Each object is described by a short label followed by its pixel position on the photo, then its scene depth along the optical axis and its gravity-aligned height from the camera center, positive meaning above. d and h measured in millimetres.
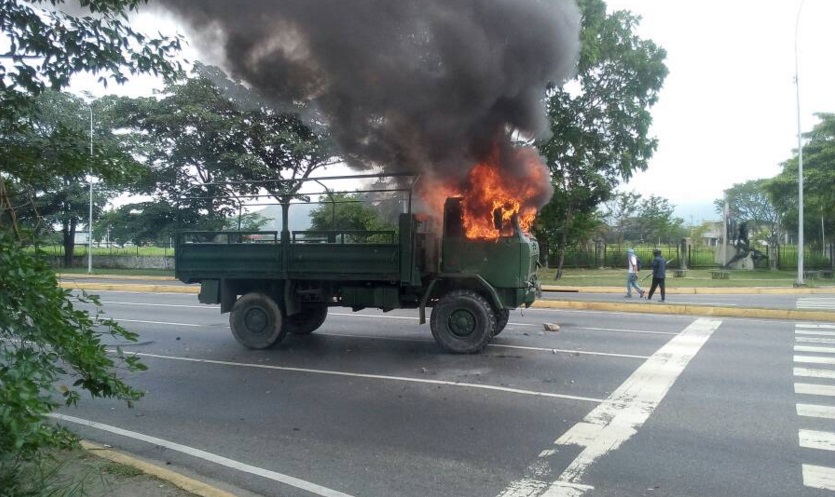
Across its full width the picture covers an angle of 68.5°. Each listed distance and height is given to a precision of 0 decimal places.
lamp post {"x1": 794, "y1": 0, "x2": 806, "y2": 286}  21516 +1602
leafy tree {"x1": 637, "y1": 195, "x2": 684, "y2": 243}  37188 +2368
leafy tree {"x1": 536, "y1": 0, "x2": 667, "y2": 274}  23625 +5446
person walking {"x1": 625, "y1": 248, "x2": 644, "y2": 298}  17438 -417
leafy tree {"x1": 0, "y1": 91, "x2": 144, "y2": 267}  3383 +522
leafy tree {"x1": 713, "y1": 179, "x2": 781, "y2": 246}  63131 +5718
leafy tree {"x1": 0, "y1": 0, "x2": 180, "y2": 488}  2617 -88
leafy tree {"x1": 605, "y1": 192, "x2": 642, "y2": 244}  36094 +2557
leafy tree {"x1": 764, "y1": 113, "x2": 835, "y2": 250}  27047 +3567
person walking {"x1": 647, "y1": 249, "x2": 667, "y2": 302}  16111 -406
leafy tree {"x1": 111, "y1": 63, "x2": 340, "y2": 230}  24266 +4568
